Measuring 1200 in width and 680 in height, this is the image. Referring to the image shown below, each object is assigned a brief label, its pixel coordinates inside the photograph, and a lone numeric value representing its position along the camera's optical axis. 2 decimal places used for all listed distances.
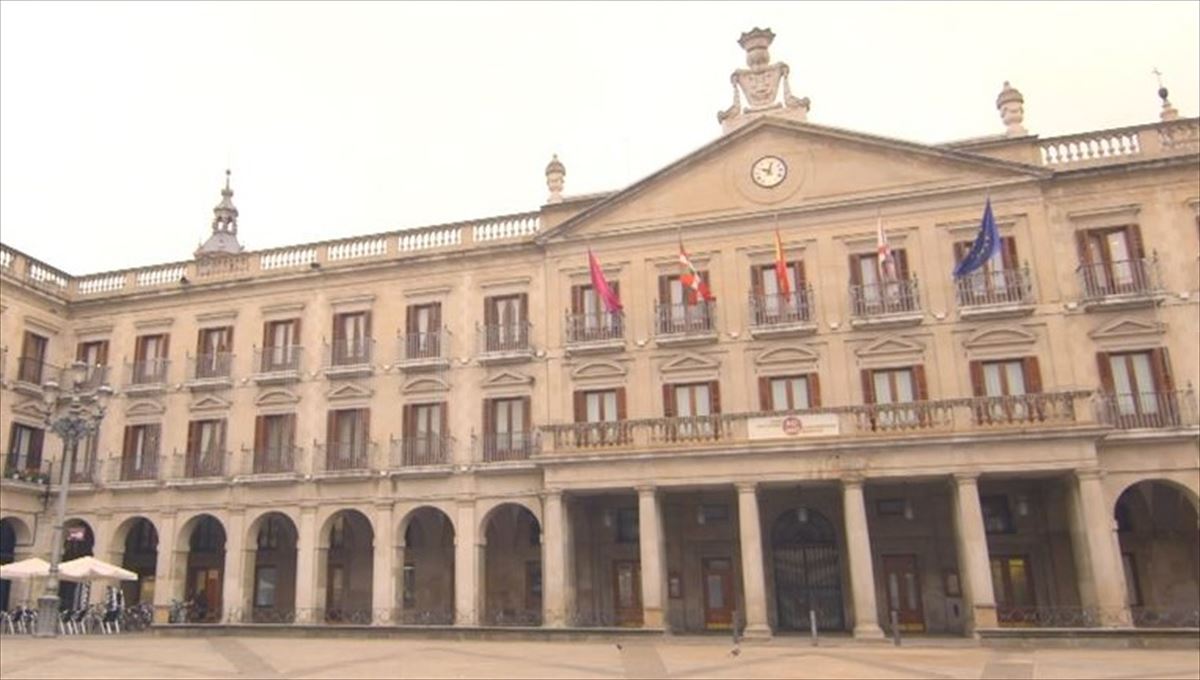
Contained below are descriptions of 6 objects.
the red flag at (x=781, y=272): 27.16
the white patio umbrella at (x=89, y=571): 26.62
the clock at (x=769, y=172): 29.39
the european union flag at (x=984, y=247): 24.53
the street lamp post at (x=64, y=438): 23.36
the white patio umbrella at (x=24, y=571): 26.34
